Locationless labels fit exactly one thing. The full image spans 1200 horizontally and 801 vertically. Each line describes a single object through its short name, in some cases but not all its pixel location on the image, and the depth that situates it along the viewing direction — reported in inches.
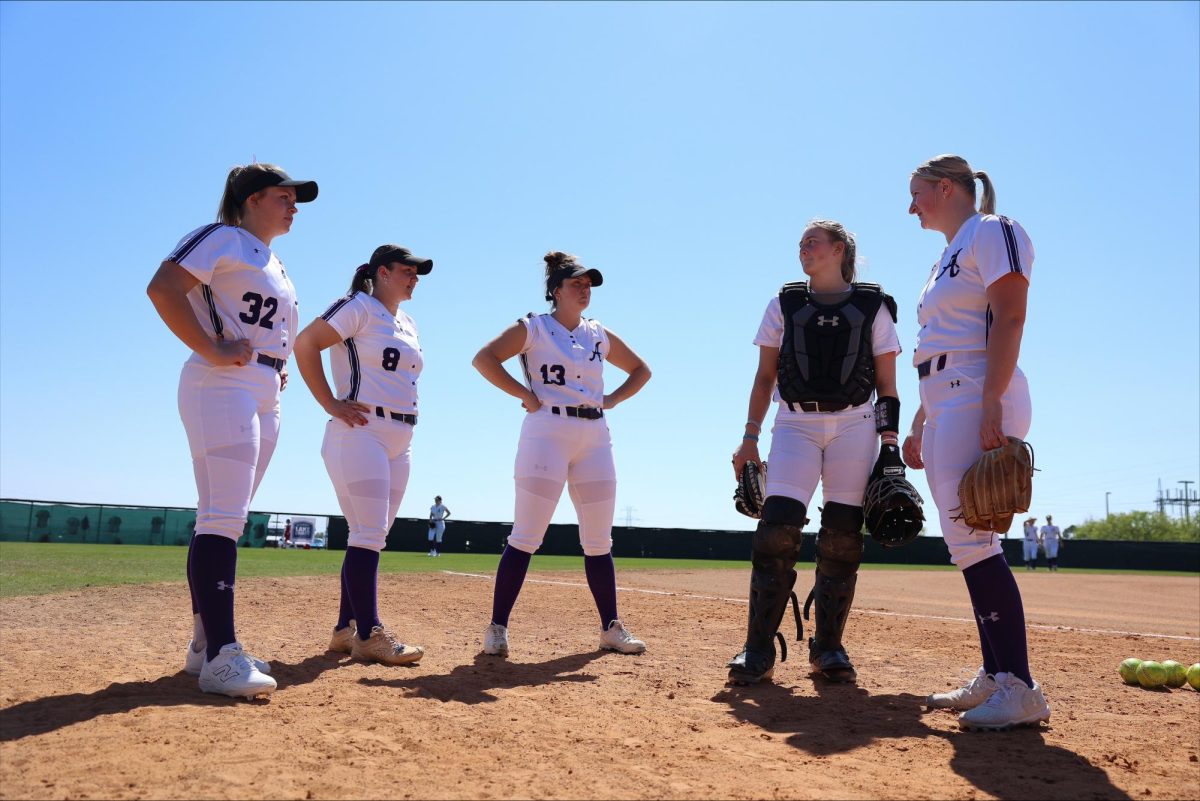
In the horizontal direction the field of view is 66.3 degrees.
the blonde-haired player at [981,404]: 138.0
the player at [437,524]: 988.6
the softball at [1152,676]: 187.8
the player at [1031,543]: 1264.8
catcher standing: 179.5
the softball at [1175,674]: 188.7
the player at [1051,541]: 1224.8
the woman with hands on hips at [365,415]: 196.5
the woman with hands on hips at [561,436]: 214.5
